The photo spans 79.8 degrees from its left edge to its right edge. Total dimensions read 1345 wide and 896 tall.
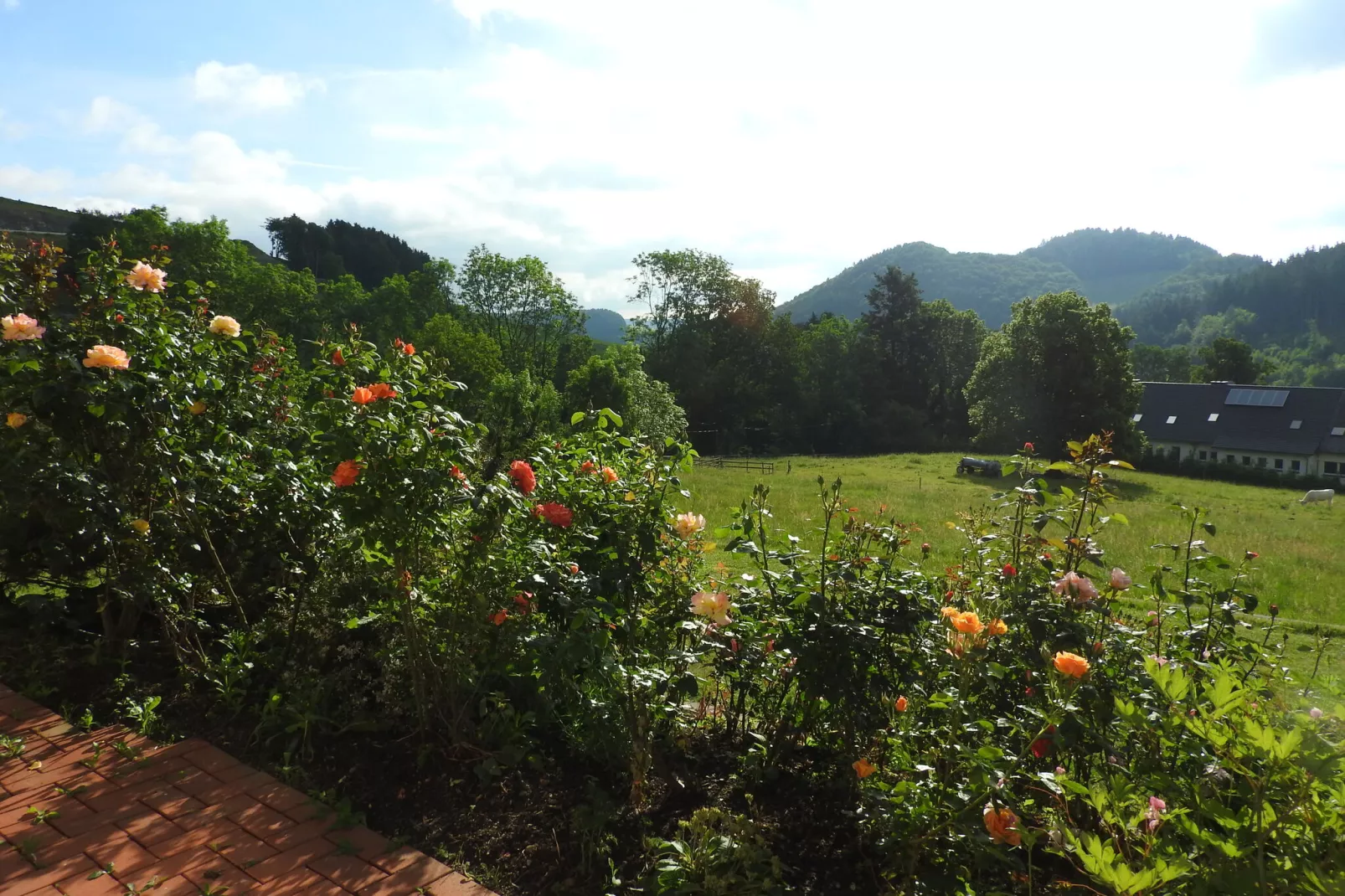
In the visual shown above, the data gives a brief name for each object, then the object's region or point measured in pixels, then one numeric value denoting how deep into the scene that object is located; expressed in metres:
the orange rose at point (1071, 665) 1.82
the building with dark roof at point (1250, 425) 37.34
